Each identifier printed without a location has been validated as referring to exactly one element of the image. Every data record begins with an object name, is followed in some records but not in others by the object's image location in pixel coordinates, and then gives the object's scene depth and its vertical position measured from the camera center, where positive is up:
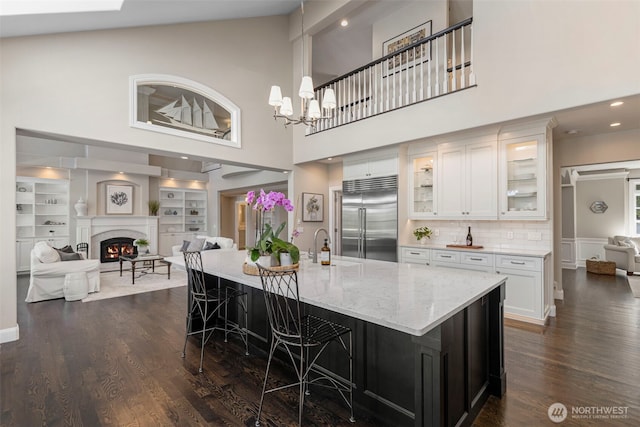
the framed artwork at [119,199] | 8.48 +0.49
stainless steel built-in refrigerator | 5.14 -0.05
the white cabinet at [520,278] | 3.66 -0.82
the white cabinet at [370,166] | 5.18 +0.92
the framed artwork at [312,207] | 6.54 +0.19
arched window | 4.40 +1.77
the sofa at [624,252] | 6.62 -0.89
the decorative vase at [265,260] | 2.56 -0.39
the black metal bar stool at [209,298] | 3.02 -0.91
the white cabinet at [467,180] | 4.24 +0.53
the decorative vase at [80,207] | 7.78 +0.25
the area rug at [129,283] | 5.37 -1.41
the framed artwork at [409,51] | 4.79 +2.81
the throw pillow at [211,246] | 7.20 -0.74
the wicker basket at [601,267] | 6.82 -1.25
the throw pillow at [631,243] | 6.93 -0.71
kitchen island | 1.51 -0.77
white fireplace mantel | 7.87 -0.27
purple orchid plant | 2.60 -0.21
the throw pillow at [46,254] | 4.97 -0.64
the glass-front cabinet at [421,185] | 4.98 +0.51
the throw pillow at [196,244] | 7.85 -0.77
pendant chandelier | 3.02 +1.24
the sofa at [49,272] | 4.87 -0.95
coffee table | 6.38 -0.96
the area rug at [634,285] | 5.16 -1.38
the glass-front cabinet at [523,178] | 3.85 +0.50
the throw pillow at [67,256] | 5.44 -0.74
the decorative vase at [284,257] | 2.63 -0.37
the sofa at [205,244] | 7.25 -0.74
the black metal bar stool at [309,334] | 1.90 -0.80
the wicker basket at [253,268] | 2.53 -0.47
